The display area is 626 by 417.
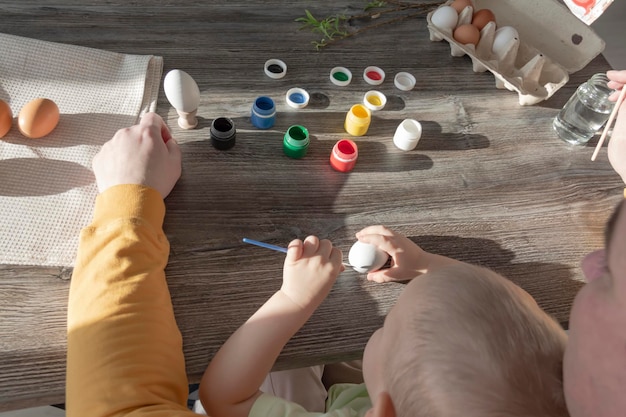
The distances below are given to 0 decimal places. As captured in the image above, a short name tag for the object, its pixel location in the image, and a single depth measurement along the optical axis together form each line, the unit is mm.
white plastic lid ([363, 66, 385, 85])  972
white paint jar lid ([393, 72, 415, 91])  980
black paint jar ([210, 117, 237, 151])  812
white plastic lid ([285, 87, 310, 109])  905
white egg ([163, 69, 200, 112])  775
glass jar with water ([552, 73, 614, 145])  976
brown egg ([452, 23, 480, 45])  1020
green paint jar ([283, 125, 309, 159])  828
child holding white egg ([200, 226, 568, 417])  463
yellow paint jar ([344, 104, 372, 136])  876
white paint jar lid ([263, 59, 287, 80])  935
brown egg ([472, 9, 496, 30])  1033
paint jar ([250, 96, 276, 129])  852
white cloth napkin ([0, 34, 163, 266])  696
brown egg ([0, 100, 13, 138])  768
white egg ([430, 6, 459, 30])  1024
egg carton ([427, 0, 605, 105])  1003
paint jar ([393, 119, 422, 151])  874
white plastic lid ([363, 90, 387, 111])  932
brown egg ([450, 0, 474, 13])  1035
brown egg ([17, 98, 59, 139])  769
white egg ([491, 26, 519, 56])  1003
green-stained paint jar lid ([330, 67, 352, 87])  959
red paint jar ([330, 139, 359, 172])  826
